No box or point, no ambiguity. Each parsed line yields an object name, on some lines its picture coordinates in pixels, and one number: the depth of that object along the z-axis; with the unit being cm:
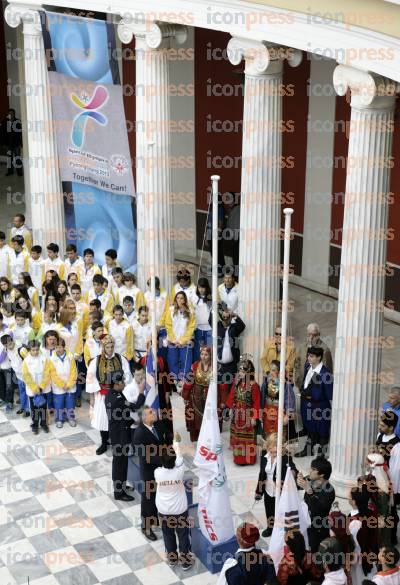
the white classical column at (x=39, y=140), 1819
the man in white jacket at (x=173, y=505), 1264
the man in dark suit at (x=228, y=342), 1623
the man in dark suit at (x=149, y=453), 1316
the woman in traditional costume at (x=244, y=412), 1493
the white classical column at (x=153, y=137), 1655
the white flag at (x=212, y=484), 1320
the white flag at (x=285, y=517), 1221
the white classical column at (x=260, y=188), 1485
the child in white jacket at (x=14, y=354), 1645
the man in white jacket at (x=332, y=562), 1105
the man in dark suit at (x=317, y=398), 1491
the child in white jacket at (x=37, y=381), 1603
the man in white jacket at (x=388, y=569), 1074
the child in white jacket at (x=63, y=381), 1617
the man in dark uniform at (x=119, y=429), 1421
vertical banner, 1697
